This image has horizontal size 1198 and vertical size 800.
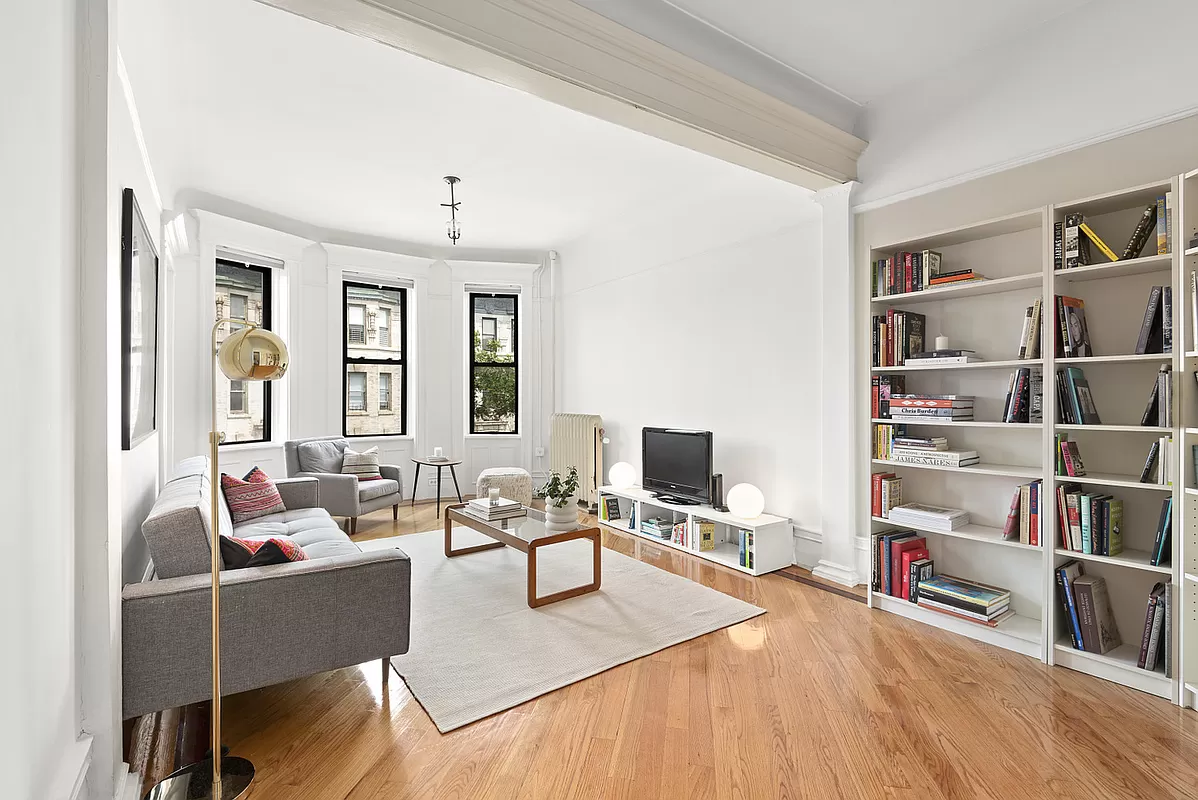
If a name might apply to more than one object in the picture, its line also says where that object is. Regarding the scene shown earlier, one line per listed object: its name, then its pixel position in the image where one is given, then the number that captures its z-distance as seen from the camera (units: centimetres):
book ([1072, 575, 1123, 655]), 267
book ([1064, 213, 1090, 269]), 268
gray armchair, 518
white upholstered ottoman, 612
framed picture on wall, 224
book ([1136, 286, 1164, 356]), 248
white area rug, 261
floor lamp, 183
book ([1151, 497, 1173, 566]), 245
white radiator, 623
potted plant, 390
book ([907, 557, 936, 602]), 333
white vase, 390
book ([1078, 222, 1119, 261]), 262
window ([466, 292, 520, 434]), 723
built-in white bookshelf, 237
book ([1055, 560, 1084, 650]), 272
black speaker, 470
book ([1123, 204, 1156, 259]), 252
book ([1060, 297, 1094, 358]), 272
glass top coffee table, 351
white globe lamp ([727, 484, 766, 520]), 436
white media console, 420
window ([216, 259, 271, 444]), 575
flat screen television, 479
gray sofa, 203
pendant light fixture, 470
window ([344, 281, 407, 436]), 666
